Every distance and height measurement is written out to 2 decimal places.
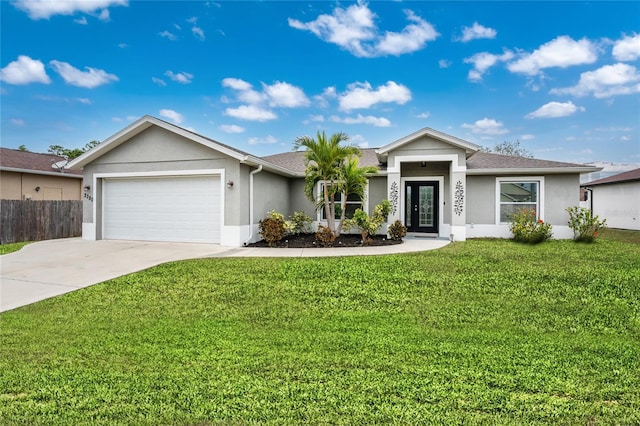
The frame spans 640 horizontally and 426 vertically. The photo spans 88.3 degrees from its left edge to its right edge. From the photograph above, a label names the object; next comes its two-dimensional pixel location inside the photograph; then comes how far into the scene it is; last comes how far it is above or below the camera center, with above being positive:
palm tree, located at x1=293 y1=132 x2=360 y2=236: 11.32 +1.97
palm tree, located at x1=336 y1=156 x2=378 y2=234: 11.48 +1.25
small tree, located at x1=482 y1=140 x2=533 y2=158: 33.47 +6.79
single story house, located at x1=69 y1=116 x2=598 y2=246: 11.55 +1.07
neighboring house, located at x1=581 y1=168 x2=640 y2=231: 18.61 +1.01
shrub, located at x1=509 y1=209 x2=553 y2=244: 11.73 -0.48
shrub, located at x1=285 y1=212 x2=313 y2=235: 13.22 -0.36
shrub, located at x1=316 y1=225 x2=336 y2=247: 11.29 -0.79
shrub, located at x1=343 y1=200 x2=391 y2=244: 11.38 -0.24
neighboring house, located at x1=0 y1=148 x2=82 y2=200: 14.62 +1.68
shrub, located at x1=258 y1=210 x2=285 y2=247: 11.38 -0.50
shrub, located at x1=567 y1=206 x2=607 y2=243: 11.85 -0.33
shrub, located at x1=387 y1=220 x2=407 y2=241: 12.09 -0.61
